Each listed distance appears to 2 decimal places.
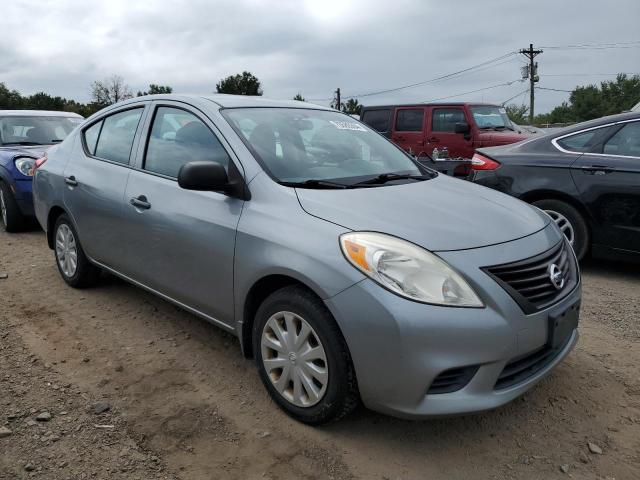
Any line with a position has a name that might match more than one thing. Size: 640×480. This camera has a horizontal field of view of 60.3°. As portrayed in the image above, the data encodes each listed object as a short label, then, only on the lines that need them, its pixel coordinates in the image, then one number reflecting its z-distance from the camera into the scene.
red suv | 10.34
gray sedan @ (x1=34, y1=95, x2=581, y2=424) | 2.27
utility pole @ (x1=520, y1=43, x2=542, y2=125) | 40.88
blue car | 6.78
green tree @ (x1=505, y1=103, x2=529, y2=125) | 54.69
